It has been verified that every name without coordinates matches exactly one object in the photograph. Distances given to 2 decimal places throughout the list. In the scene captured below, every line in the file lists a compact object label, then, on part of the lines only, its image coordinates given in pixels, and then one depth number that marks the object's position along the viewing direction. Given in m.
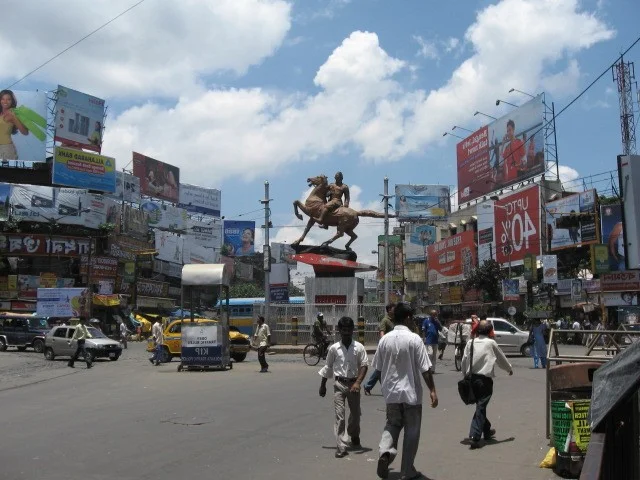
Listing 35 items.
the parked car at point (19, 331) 34.40
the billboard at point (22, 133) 53.84
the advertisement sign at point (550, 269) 43.22
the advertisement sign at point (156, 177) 69.31
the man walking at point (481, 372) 8.28
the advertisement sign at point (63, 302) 40.06
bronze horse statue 30.02
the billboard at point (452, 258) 61.47
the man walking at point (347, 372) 8.26
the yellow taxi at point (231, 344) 25.17
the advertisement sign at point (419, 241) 79.50
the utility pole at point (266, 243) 35.53
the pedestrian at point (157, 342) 23.28
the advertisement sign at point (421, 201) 77.44
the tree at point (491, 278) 52.19
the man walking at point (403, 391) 6.47
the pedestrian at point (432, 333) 18.20
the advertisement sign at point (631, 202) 8.59
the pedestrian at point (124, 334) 36.28
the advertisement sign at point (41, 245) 52.78
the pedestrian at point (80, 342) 23.56
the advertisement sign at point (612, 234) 39.94
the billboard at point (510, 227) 50.72
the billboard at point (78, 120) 55.66
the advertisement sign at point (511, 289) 47.91
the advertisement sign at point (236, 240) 83.69
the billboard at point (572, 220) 43.69
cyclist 21.91
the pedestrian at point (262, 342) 19.16
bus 46.50
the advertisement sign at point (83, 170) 55.09
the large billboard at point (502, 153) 55.75
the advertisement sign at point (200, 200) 79.81
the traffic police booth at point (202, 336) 20.14
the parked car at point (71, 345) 26.64
